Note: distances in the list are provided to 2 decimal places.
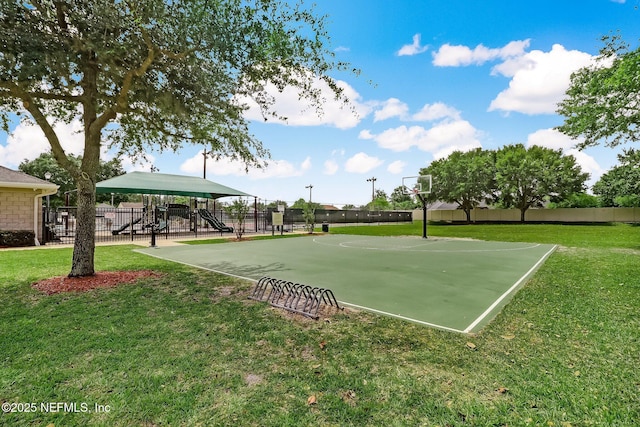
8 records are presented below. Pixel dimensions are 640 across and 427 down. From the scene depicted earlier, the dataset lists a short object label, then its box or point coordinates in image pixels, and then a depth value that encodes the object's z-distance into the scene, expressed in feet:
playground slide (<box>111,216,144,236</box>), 54.08
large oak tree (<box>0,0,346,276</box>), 16.72
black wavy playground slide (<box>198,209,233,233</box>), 64.80
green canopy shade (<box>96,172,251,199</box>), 52.75
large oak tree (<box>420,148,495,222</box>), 105.09
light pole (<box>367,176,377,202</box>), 178.19
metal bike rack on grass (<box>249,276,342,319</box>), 14.62
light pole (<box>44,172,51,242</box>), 44.21
